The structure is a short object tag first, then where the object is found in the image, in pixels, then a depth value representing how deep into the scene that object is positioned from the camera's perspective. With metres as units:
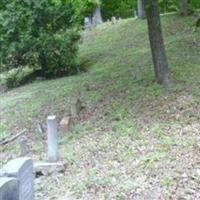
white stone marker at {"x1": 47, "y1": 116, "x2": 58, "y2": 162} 5.87
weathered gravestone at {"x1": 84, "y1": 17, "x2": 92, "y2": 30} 20.40
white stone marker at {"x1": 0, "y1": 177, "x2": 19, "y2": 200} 2.96
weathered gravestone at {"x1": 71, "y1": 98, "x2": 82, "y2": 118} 8.22
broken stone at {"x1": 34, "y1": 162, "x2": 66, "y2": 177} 5.62
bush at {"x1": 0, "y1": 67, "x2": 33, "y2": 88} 13.71
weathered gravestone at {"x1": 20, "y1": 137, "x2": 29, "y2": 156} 6.32
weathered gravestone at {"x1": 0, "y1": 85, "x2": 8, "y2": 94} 13.44
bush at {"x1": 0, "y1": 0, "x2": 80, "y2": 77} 12.97
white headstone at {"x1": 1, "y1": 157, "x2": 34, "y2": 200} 3.47
